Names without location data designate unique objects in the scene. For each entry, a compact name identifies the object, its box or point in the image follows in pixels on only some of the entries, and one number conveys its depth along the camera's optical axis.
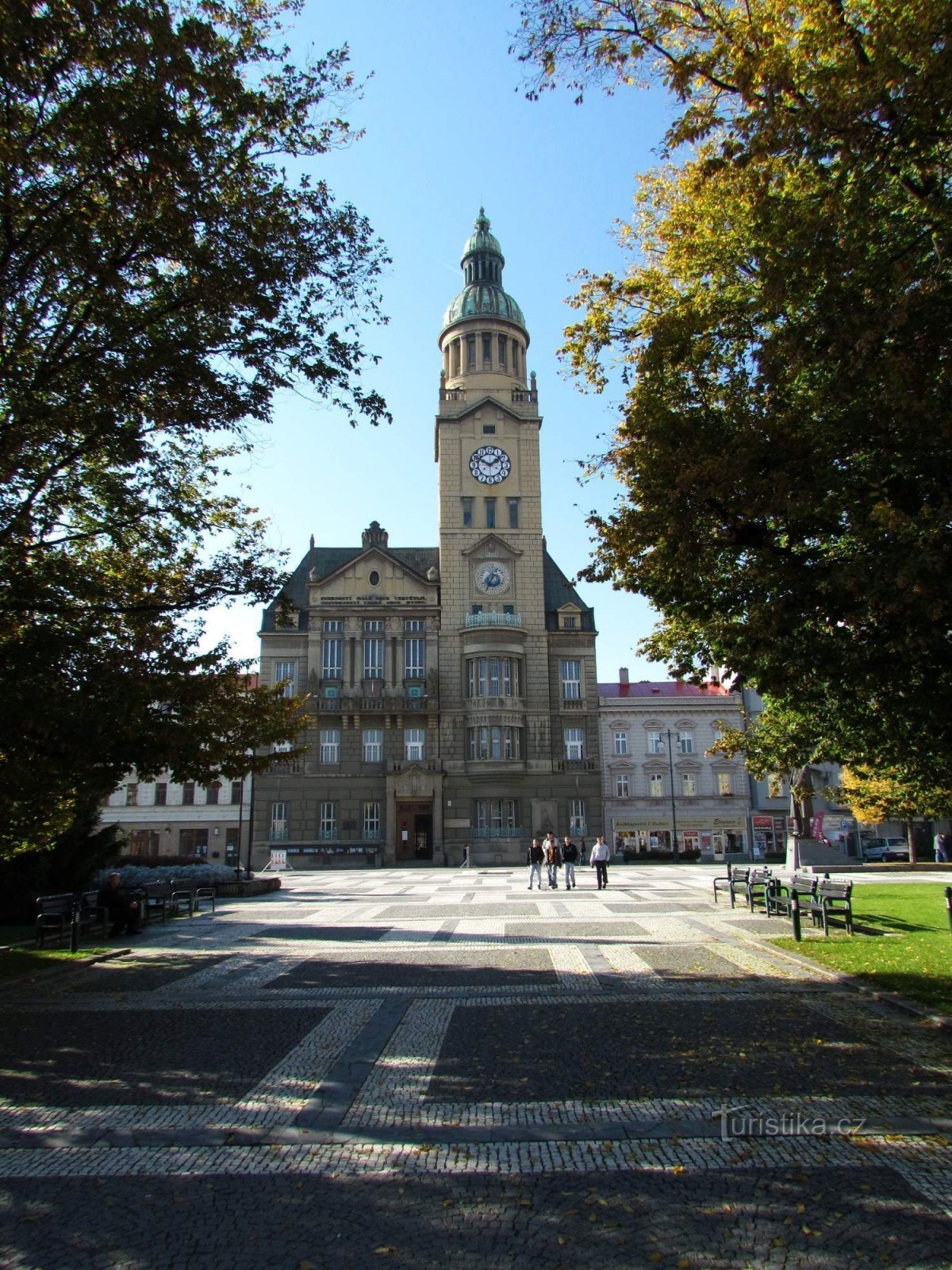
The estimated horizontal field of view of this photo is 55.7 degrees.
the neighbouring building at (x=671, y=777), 59.22
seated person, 17.86
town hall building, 53.78
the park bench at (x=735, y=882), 21.58
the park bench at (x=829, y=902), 15.61
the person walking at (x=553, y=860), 29.36
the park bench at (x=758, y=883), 20.08
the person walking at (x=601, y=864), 28.84
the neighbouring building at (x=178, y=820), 57.28
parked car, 56.38
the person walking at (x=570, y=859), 29.12
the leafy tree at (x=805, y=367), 8.32
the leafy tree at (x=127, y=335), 10.08
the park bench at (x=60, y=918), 15.88
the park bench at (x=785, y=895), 17.60
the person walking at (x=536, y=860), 29.37
